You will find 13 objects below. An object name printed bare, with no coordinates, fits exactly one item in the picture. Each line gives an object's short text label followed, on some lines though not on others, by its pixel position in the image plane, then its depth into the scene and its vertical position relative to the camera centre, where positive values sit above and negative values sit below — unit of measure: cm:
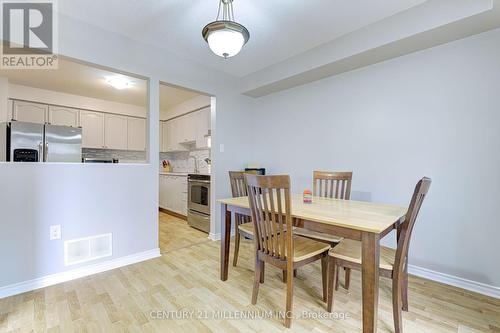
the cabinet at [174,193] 444 -56
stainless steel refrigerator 321 +36
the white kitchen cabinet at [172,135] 508 +73
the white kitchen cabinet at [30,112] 381 +93
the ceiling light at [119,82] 352 +136
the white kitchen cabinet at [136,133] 514 +76
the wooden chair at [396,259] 134 -60
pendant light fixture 167 +99
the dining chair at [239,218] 214 -56
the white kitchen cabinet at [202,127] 419 +74
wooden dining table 127 -36
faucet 499 +1
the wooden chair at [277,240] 150 -52
